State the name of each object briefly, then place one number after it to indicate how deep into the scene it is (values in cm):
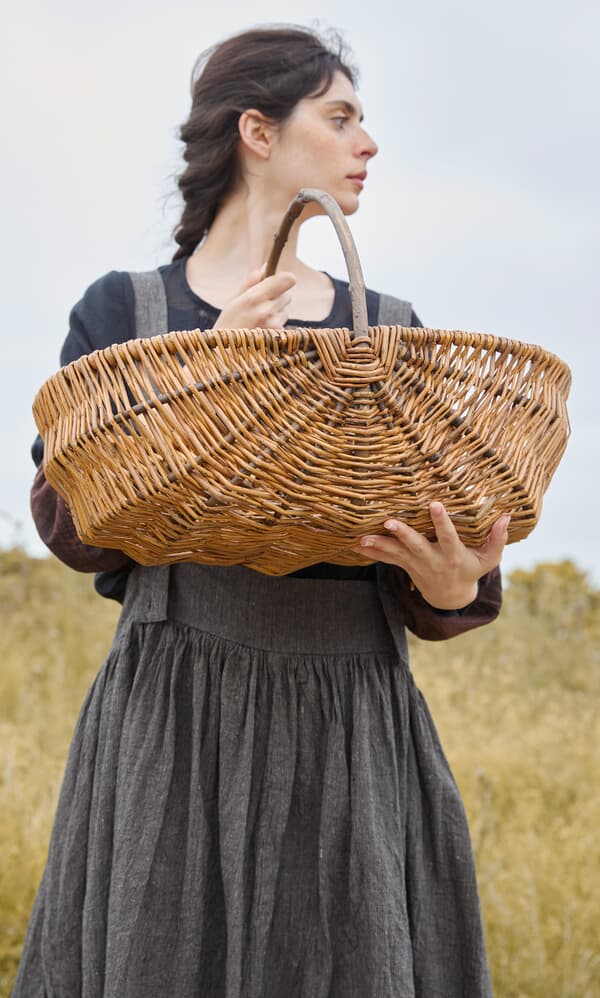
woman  106
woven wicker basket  84
